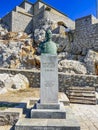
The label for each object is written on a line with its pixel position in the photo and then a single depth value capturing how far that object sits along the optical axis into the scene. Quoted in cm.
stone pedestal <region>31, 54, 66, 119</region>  317
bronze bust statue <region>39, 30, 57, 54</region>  326
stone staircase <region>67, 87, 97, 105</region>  526
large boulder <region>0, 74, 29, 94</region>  633
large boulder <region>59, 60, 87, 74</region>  966
